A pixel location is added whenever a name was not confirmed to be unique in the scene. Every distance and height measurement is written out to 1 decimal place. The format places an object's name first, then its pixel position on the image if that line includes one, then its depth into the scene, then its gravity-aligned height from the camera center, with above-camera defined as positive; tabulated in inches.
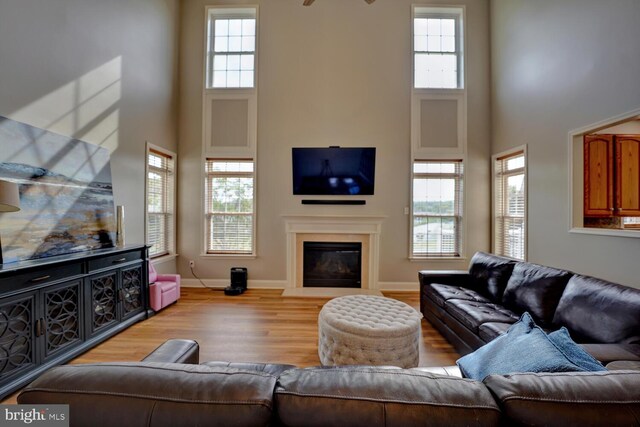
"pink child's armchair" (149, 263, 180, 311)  142.9 -40.4
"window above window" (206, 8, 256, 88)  198.2 +122.6
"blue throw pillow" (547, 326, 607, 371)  43.6 -23.0
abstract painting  92.0 +8.6
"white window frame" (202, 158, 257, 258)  194.9 -4.0
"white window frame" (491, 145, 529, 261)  181.4 +14.3
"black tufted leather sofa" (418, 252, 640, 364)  70.1 -30.6
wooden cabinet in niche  129.8 +19.5
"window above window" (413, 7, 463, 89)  197.2 +122.3
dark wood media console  79.1 -32.6
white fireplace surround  190.2 -10.7
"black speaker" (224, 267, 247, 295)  184.1 -43.6
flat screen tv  190.1 +31.9
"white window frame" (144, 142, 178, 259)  186.9 +6.6
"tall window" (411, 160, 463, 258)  195.3 +5.0
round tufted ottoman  84.7 -38.4
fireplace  193.0 -34.3
